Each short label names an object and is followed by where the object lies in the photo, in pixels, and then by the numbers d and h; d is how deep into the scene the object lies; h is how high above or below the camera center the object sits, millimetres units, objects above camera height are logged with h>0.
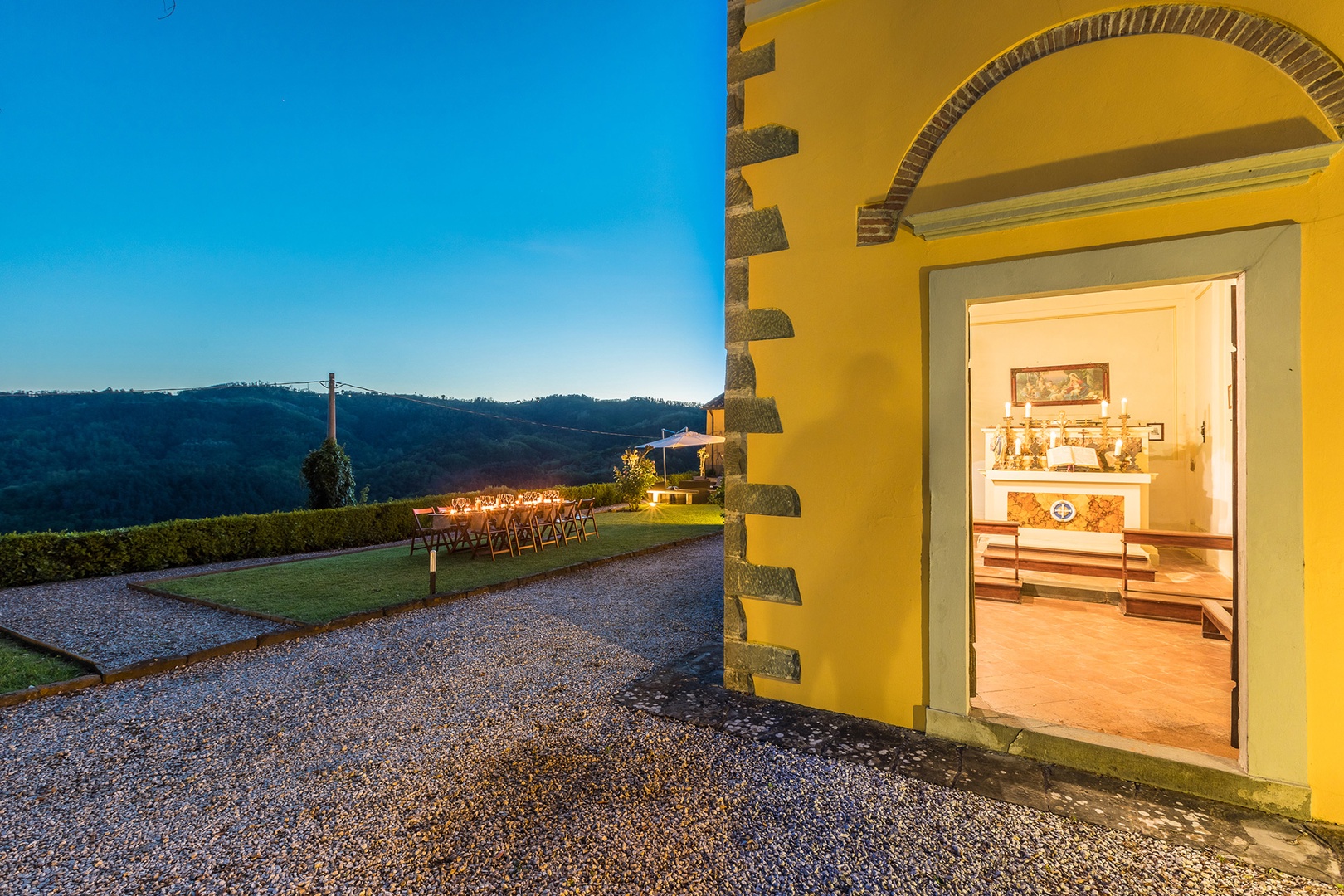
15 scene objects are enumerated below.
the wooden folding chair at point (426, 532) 8695 -1529
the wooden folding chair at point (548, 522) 9598 -1479
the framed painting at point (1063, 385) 7602 +618
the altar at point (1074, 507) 6035 -894
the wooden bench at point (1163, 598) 4508 -1419
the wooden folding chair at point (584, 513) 10844 -1526
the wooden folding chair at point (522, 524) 9125 -1438
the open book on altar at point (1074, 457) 6473 -337
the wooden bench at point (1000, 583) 5332 -1503
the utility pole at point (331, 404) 13328 +916
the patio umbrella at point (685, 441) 18312 -188
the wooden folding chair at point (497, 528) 8703 -1443
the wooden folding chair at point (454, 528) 8722 -1423
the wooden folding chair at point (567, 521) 10312 -1594
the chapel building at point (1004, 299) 2229 +547
